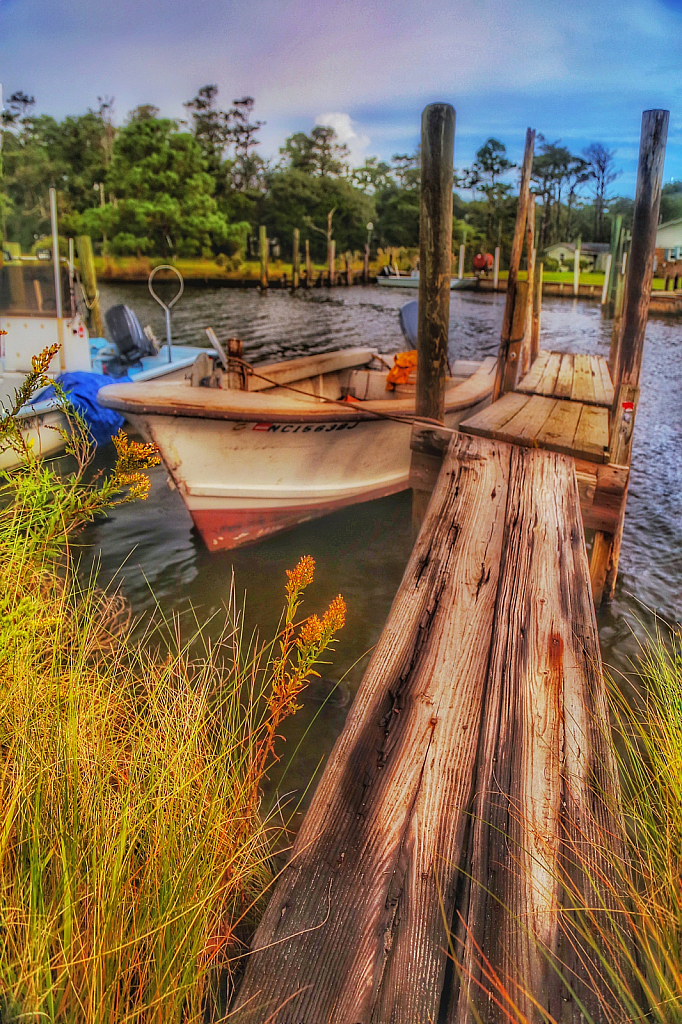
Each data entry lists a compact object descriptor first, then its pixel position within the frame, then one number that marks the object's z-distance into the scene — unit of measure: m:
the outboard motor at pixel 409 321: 5.88
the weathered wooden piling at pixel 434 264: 2.95
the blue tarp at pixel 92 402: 5.71
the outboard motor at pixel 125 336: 7.31
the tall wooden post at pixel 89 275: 7.81
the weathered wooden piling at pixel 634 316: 2.93
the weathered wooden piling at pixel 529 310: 4.12
